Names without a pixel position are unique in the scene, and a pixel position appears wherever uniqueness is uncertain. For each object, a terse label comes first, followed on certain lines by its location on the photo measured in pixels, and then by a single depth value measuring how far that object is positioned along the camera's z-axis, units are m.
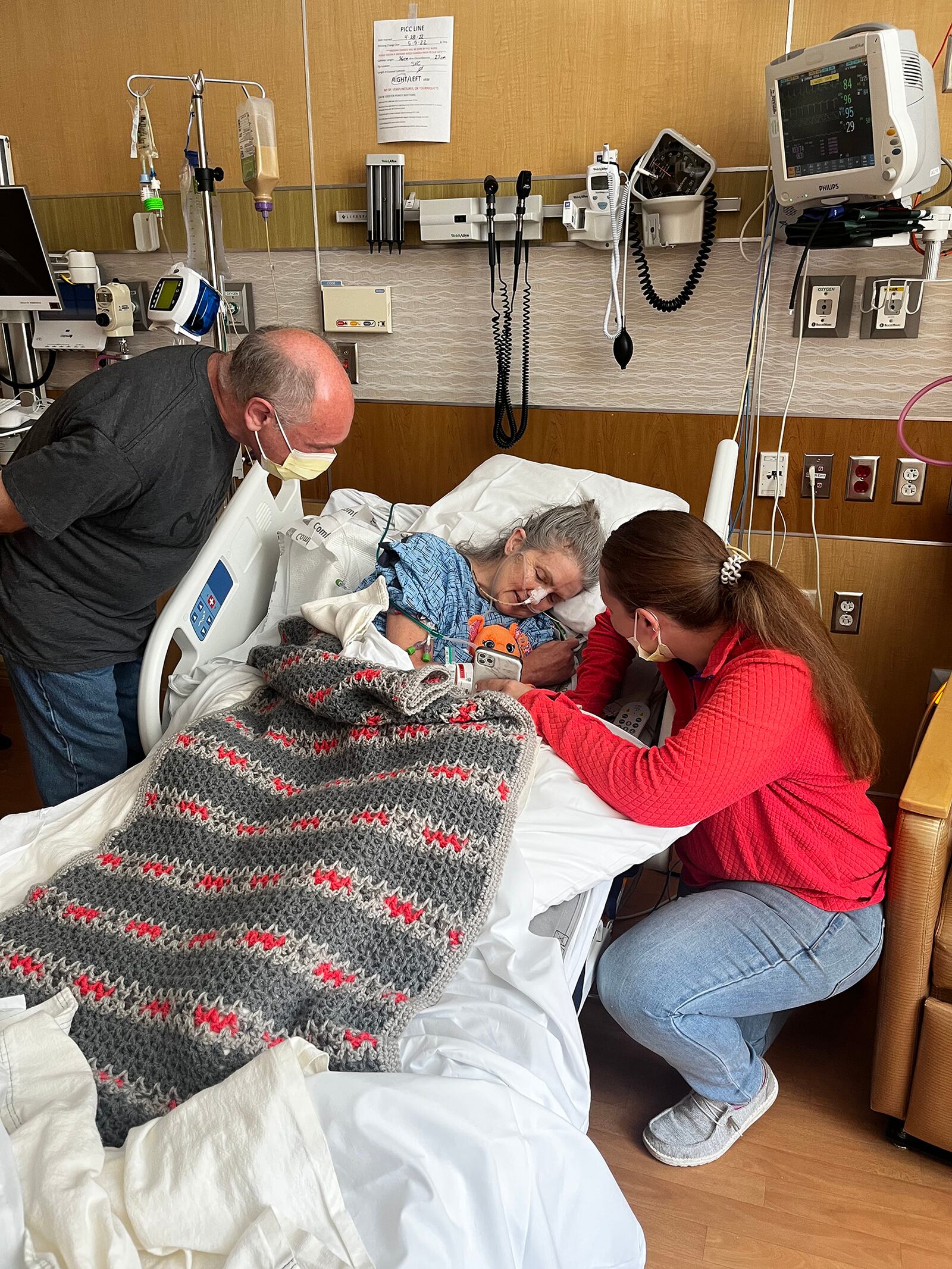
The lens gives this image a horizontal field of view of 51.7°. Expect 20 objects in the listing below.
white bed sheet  1.00
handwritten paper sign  2.75
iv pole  2.71
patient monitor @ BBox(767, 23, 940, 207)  2.06
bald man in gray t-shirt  1.81
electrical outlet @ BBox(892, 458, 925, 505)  2.61
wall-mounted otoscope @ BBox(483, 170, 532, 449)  2.81
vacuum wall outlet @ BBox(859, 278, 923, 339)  2.49
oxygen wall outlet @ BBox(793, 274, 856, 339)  2.54
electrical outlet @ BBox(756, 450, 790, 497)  2.74
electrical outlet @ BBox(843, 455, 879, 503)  2.65
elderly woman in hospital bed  2.15
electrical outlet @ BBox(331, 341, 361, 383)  3.09
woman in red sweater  1.54
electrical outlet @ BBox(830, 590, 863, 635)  2.77
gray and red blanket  1.18
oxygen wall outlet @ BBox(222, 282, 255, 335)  3.16
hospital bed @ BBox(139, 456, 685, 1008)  1.59
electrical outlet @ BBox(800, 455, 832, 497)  2.70
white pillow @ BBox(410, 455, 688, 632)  2.52
